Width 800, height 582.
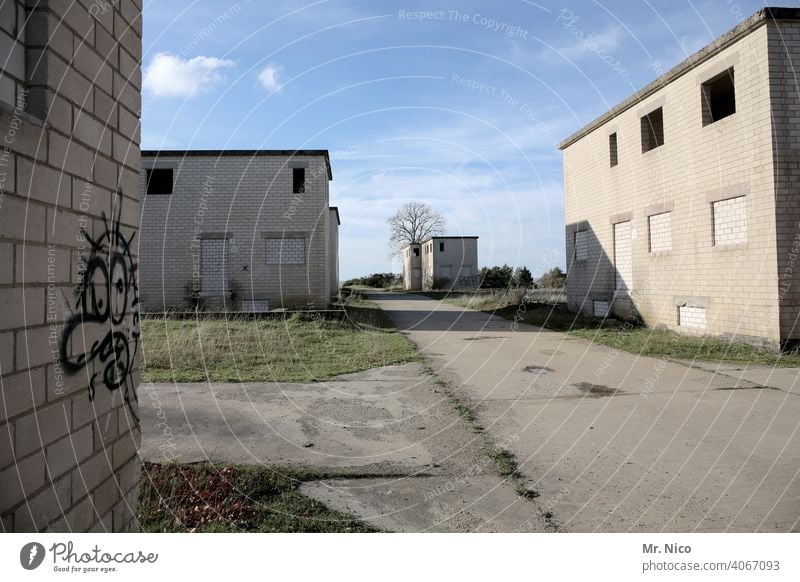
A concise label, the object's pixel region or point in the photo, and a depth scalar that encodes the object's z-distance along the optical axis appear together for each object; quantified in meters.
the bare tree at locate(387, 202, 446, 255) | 56.05
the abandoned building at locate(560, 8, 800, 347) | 10.07
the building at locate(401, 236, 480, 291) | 52.06
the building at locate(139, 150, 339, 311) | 18.67
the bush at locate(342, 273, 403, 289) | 76.56
